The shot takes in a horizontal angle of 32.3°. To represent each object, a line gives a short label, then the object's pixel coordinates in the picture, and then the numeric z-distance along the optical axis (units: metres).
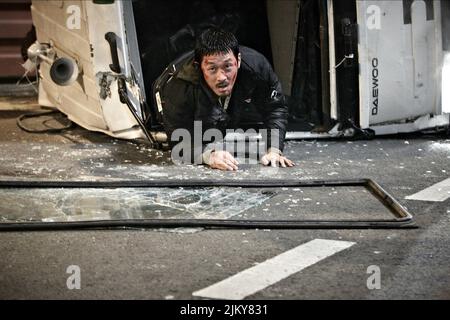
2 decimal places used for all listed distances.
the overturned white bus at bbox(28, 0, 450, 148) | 6.55
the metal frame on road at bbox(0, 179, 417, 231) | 4.40
